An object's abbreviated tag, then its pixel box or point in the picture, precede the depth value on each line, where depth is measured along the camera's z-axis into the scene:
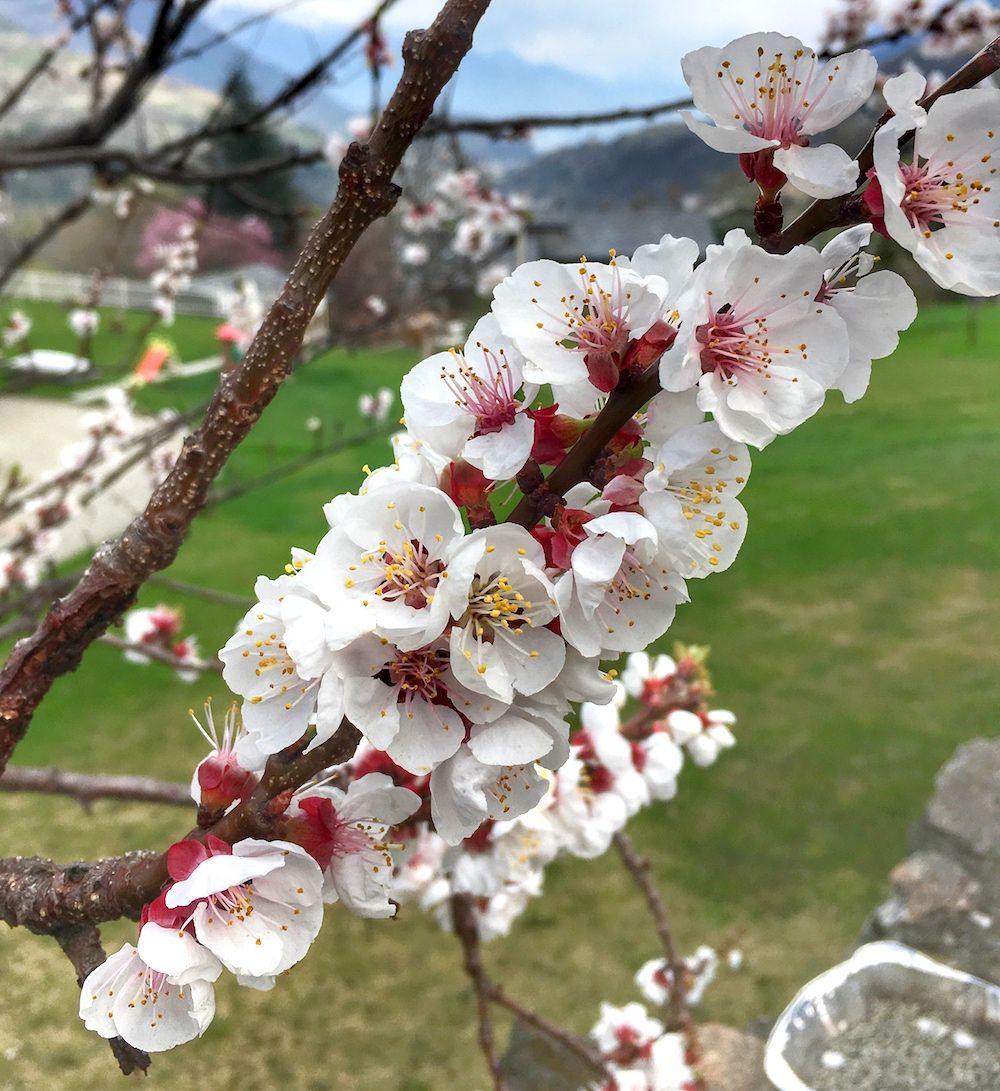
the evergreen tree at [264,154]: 6.66
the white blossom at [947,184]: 0.23
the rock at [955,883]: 1.48
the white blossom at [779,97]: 0.24
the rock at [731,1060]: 1.21
